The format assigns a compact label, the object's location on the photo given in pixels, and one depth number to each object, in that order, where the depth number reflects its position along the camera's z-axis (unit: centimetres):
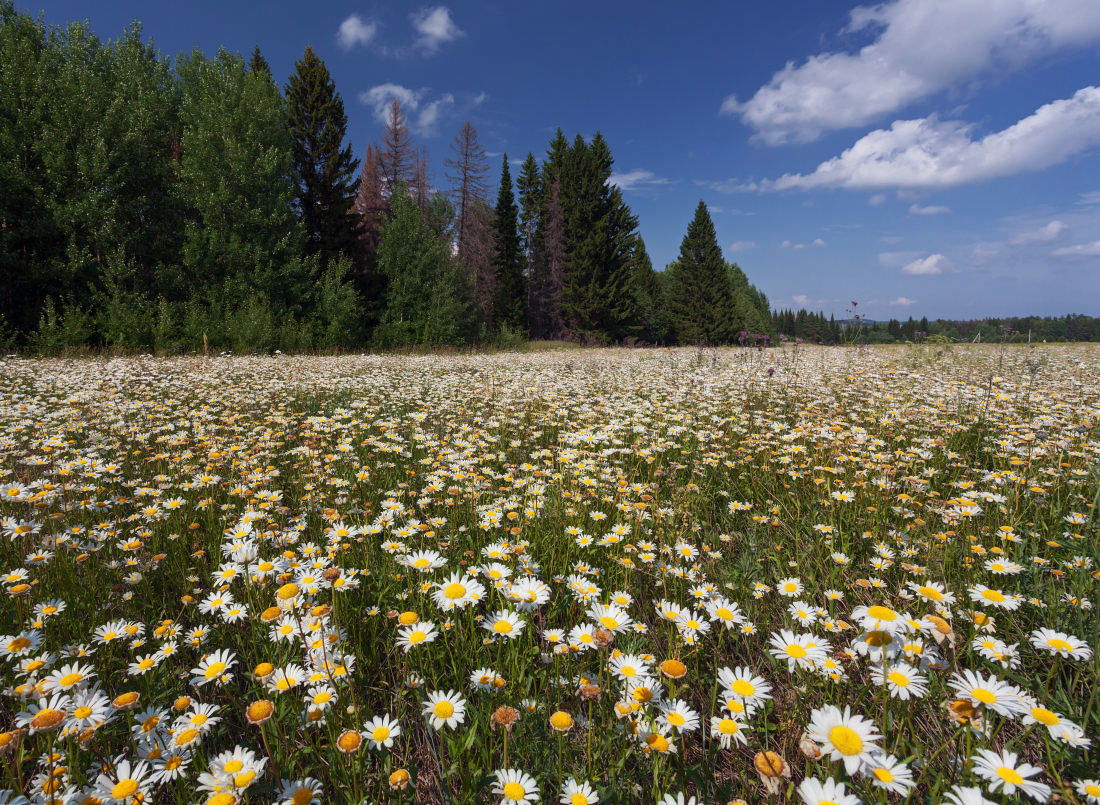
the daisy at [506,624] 55
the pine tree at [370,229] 1942
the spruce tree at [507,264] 2565
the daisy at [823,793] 40
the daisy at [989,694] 44
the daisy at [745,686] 49
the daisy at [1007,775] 40
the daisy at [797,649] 51
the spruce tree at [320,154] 1848
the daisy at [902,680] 48
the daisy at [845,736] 42
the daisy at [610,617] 56
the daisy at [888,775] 41
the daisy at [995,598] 56
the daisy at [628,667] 54
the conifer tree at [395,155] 2422
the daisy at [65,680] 50
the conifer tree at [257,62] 1900
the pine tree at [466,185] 2558
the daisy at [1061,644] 52
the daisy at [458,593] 56
